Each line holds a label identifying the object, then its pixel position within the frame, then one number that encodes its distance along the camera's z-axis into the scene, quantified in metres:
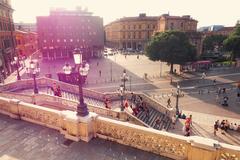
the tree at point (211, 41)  81.94
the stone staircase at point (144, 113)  18.38
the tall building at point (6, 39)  39.00
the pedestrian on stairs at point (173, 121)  19.44
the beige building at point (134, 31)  90.44
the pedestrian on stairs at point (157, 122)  18.44
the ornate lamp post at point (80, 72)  7.65
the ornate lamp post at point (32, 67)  15.42
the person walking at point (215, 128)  18.06
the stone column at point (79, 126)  7.56
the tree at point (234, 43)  48.37
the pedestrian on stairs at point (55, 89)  18.40
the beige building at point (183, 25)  62.34
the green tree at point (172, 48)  40.69
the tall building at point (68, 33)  63.00
